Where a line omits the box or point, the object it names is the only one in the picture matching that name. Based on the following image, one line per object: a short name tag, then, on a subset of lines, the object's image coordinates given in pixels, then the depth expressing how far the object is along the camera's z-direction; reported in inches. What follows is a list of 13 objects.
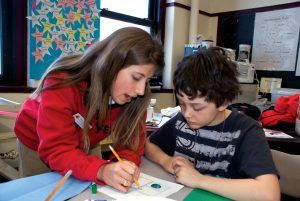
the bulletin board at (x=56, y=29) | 84.7
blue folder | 27.1
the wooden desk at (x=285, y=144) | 64.2
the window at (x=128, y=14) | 110.2
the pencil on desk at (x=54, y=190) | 25.8
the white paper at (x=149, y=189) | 29.4
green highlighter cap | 29.1
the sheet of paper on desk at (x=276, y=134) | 66.6
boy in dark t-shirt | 32.2
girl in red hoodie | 32.4
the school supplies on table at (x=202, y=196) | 29.1
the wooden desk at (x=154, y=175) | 28.1
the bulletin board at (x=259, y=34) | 117.4
